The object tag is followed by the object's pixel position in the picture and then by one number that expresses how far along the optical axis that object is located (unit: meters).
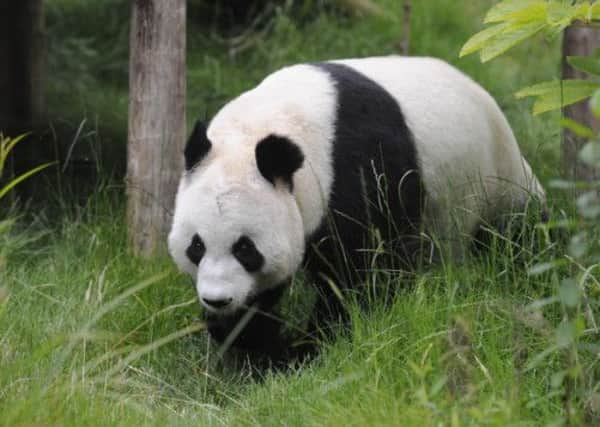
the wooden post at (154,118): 10.09
